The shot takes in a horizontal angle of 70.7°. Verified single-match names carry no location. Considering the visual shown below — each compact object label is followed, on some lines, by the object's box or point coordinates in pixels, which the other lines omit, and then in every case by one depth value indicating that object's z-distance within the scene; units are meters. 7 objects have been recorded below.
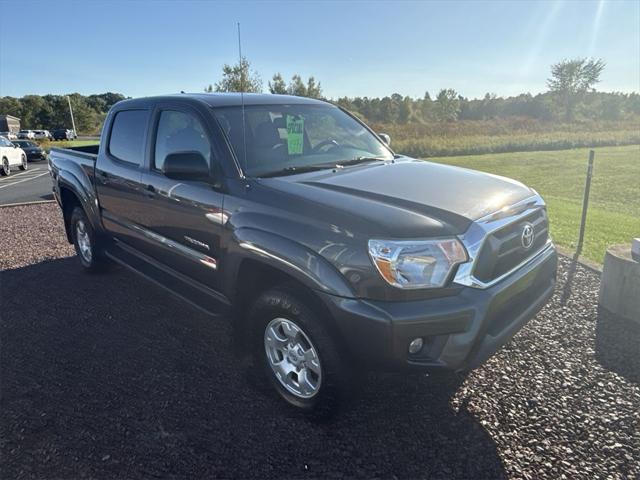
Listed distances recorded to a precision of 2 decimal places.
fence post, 5.66
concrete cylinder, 3.87
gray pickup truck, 2.27
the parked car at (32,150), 26.11
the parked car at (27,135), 50.06
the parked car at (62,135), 54.91
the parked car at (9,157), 18.17
